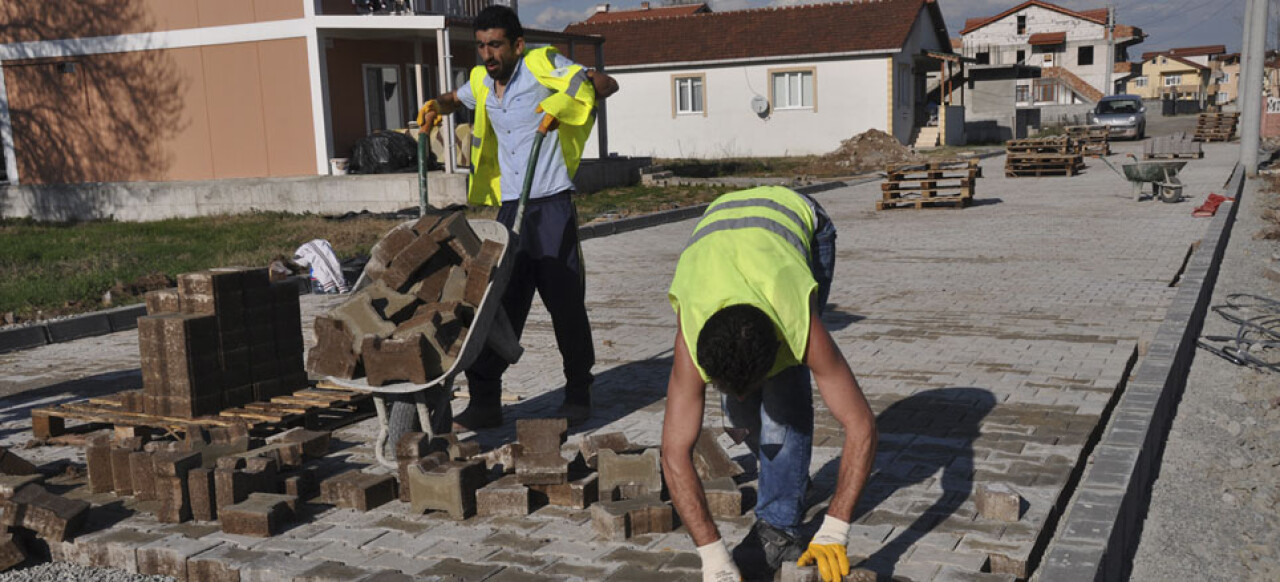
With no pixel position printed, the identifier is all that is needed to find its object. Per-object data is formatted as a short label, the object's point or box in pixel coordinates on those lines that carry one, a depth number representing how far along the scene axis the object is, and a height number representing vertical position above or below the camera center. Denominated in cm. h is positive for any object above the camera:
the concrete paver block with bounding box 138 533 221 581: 413 -140
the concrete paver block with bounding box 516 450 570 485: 462 -127
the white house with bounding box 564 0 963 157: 3791 +223
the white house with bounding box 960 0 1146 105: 7931 +639
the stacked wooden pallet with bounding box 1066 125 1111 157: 3358 -33
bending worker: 314 -62
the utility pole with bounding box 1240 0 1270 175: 2503 +73
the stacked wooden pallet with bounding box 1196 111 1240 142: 4272 -5
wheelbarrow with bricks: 489 -88
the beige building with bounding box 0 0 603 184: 2116 +163
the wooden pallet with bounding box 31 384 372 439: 569 -125
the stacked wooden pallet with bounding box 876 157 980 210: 1903 -84
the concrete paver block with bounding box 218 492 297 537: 439 -134
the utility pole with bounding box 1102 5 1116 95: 6397 +428
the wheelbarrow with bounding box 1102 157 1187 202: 1788 -74
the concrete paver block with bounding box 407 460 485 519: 452 -131
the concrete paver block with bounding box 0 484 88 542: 436 -129
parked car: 4188 +51
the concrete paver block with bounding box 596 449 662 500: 452 -129
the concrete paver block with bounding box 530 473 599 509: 463 -137
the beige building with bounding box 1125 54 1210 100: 11756 +528
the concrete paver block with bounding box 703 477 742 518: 444 -136
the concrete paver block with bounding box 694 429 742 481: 473 -129
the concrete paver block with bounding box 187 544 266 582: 402 -141
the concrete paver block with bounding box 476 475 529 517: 457 -137
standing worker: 573 -9
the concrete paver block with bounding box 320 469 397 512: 468 -135
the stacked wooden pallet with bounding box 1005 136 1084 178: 2580 -59
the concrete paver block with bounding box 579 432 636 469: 482 -124
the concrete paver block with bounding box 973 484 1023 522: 429 -138
